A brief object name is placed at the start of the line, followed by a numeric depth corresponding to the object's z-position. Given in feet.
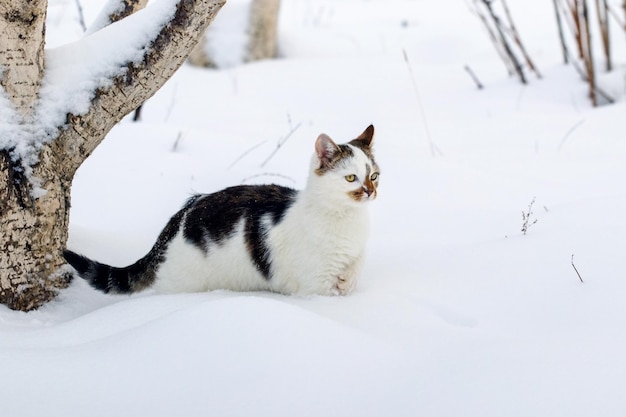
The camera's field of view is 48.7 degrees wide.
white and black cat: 9.02
